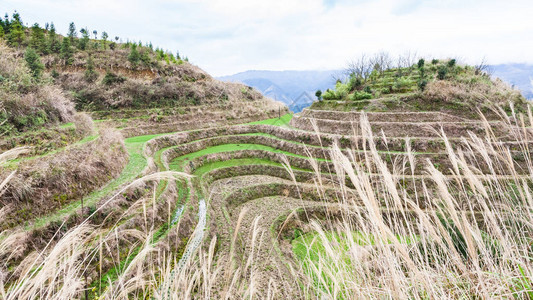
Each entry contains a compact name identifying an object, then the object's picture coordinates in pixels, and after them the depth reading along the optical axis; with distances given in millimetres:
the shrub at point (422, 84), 23134
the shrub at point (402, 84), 25594
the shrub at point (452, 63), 26375
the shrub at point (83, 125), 13731
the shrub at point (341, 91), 27656
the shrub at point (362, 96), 24953
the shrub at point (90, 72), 31469
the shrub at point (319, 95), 29019
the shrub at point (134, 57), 36647
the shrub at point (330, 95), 28328
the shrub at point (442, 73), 24016
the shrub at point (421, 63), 28494
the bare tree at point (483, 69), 26469
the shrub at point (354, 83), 30625
